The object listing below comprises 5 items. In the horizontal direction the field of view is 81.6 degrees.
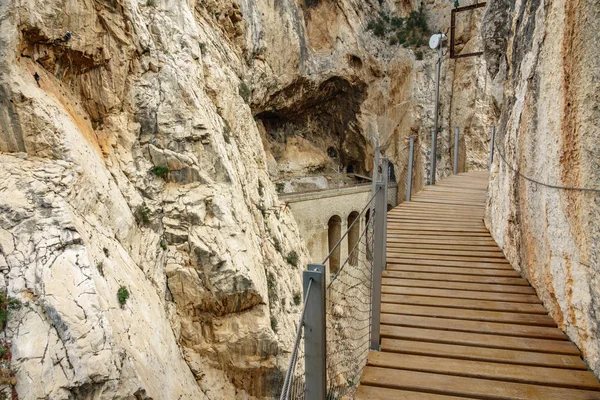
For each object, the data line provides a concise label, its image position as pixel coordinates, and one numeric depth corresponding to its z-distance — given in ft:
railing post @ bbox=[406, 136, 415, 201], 23.62
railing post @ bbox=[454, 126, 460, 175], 35.80
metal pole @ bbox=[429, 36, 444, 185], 29.16
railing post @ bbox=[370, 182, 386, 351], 9.08
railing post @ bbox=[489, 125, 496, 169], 30.67
